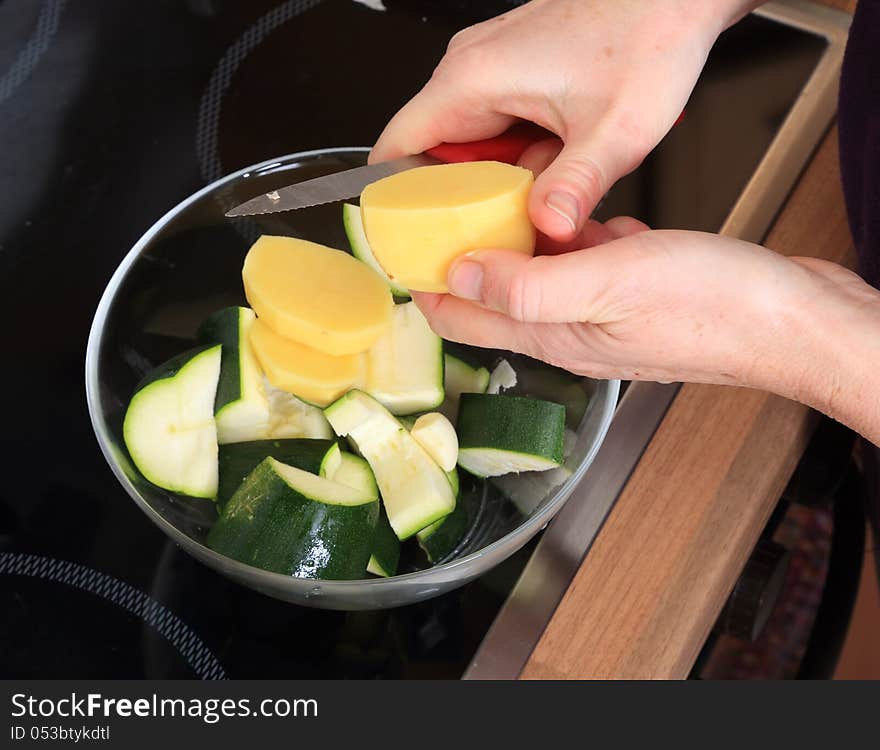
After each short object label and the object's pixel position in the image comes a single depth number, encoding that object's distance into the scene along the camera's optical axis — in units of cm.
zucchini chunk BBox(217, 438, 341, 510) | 91
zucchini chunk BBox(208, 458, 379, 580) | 83
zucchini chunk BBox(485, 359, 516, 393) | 104
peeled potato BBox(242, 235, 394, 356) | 90
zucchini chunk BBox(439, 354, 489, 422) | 102
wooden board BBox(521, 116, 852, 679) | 96
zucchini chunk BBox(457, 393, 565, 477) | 92
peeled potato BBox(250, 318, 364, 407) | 92
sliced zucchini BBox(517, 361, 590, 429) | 99
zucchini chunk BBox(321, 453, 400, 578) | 90
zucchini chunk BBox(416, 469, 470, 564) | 93
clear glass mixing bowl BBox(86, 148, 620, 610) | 87
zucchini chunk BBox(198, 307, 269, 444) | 93
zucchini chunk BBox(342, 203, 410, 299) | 104
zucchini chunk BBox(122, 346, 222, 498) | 90
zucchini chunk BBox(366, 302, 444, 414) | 95
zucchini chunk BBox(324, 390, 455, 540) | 90
